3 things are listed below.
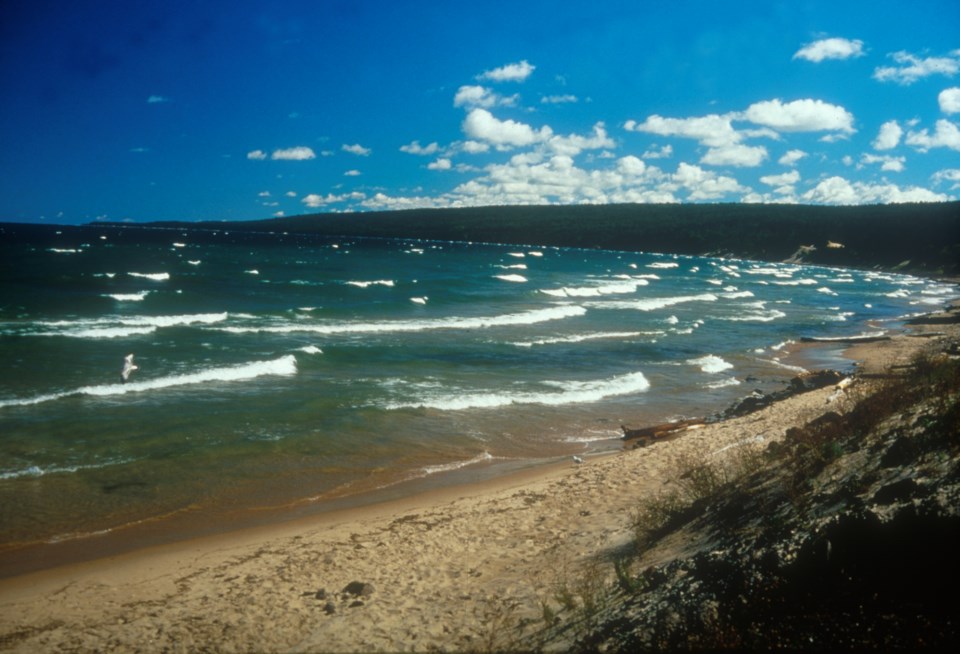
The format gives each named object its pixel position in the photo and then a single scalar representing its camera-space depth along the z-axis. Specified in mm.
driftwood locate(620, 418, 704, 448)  12823
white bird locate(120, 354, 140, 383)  16094
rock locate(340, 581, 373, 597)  6348
